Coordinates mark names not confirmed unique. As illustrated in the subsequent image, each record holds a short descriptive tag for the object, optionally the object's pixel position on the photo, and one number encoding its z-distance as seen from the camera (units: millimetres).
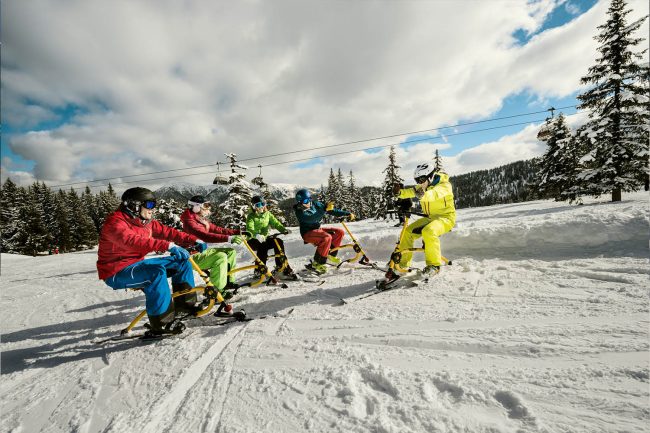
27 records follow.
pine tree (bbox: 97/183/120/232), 58844
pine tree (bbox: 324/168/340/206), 48094
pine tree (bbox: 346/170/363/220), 50875
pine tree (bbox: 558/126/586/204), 14445
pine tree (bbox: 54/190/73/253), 45344
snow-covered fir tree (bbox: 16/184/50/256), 38500
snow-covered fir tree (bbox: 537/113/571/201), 24578
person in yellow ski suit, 5102
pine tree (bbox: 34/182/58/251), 45181
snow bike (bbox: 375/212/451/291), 4998
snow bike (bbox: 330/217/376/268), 6984
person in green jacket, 6793
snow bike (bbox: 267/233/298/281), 6719
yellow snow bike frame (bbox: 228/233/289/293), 5949
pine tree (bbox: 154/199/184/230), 41731
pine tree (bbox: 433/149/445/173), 35250
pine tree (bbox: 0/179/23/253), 38281
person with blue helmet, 6734
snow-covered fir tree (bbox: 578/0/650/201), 12523
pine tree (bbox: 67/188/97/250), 47875
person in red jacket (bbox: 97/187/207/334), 3750
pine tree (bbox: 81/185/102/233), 60472
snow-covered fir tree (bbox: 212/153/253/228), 25342
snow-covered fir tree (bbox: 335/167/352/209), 48125
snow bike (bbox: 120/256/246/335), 4453
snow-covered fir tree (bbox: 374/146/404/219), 32328
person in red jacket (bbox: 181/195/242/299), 5332
